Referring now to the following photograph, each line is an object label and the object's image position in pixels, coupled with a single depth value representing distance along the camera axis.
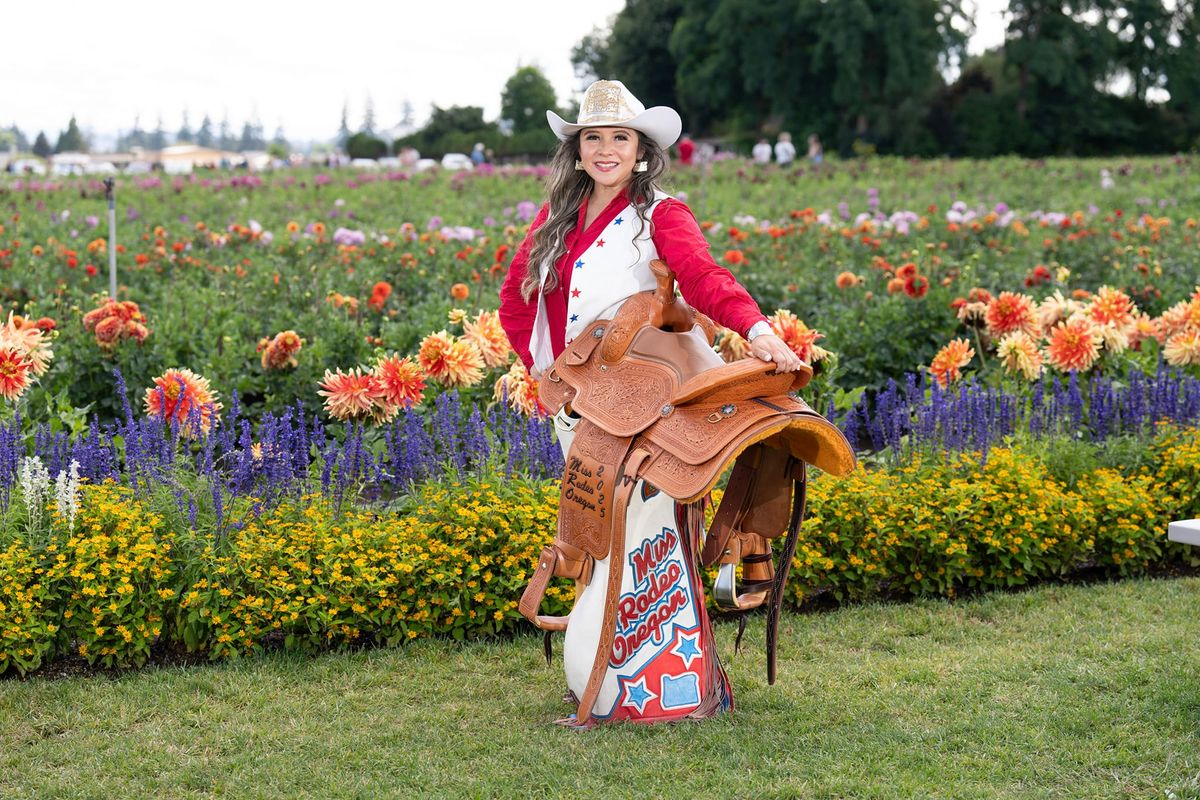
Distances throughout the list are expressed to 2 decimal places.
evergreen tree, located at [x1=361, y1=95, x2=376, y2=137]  129.09
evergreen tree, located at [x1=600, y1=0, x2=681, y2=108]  48.03
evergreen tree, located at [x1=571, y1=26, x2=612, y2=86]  57.59
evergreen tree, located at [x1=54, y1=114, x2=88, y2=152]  103.81
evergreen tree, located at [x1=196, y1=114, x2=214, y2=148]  161.82
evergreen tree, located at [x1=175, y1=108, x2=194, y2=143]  163.12
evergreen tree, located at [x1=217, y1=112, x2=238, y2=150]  158.27
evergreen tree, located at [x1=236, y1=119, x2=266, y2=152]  153.62
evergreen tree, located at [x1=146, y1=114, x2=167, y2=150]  162.76
